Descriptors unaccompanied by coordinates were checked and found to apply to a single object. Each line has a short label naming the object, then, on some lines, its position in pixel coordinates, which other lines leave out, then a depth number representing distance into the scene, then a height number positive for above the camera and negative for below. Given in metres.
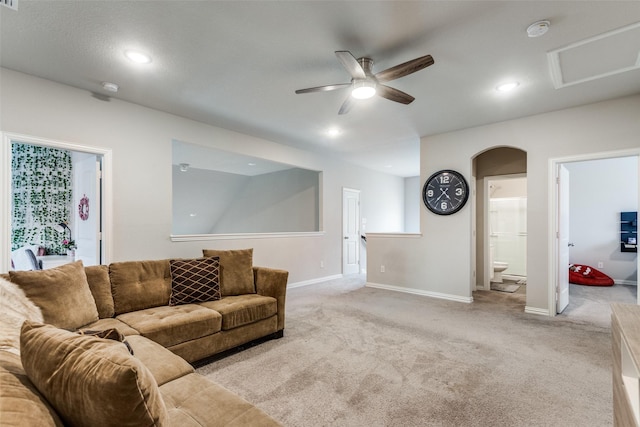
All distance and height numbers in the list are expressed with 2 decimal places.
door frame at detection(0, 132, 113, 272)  2.65 +0.27
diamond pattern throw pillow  2.80 -0.65
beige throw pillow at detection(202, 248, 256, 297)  3.09 -0.61
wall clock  4.49 +0.36
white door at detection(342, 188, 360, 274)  6.62 -0.38
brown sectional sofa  0.72 -0.64
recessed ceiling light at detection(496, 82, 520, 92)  3.03 +1.34
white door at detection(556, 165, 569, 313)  3.87 -0.33
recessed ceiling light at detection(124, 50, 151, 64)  2.48 +1.35
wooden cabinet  0.89 -0.55
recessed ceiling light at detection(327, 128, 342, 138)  4.51 +1.29
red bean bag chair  5.56 -1.18
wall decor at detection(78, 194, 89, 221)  3.55 +0.08
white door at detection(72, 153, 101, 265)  3.29 +0.06
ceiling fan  2.20 +1.13
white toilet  5.76 -1.08
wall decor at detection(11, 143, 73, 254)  4.61 +0.31
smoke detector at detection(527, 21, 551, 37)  2.09 +1.34
